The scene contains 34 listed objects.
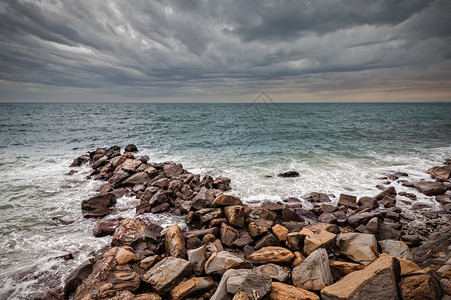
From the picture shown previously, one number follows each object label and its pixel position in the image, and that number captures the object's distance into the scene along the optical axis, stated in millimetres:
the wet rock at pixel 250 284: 4598
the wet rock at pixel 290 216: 9758
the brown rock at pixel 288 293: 4734
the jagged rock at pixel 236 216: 8758
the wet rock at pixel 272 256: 6373
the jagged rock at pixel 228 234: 7796
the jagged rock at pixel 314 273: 5223
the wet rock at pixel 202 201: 9983
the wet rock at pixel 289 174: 15727
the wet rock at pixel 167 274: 5368
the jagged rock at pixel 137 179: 13930
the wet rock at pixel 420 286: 4371
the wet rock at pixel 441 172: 14625
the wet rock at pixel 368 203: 10684
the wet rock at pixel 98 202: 10570
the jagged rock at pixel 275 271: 5613
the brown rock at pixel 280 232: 7625
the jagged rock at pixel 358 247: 6119
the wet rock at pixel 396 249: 6359
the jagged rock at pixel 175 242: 6844
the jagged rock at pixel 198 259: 6035
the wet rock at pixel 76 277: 5836
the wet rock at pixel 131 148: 24203
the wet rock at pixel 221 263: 5852
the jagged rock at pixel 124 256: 6363
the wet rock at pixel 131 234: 7555
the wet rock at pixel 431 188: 12273
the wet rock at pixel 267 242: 7383
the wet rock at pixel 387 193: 11891
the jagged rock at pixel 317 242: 6730
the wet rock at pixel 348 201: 11016
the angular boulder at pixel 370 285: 4453
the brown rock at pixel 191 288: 5203
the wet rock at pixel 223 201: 9688
